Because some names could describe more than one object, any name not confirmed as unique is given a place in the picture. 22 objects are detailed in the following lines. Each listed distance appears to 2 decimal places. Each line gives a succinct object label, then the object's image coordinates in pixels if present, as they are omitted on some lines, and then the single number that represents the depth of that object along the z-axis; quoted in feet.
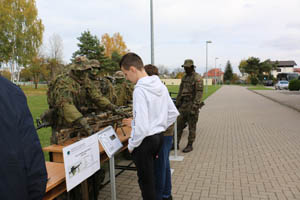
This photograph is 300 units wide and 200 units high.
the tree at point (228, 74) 308.54
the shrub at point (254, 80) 215.14
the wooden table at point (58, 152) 9.17
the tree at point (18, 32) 104.73
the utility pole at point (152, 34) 32.77
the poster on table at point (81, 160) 6.80
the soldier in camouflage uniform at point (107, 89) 20.30
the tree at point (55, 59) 141.69
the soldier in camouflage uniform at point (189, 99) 18.95
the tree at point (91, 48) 124.36
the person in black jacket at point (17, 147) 3.74
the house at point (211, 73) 384.15
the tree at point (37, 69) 133.54
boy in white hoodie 7.80
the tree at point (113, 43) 179.42
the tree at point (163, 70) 321.36
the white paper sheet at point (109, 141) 8.62
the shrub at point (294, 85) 95.17
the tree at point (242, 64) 249.14
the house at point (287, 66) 361.30
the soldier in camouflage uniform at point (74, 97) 9.89
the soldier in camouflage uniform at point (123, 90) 21.88
